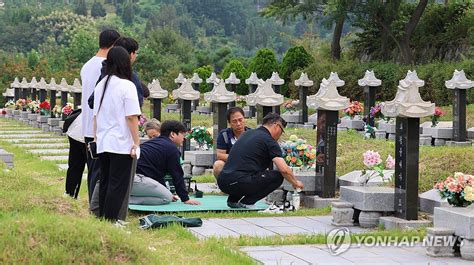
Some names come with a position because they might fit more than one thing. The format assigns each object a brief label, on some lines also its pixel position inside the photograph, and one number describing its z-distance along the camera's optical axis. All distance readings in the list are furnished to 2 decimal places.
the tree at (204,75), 43.81
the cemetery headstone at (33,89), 38.03
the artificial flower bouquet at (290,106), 28.91
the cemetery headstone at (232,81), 34.81
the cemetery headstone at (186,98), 19.25
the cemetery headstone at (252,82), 31.80
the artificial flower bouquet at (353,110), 24.92
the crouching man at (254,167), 12.41
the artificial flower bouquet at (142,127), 19.83
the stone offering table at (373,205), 11.30
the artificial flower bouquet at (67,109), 27.99
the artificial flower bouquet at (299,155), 13.52
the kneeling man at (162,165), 12.25
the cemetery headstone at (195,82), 36.65
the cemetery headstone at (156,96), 20.72
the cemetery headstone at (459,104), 20.69
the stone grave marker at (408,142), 11.01
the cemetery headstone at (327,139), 13.03
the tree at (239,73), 41.47
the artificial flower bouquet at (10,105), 40.49
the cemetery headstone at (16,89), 42.48
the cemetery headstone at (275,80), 29.33
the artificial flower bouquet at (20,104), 37.80
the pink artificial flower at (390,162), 12.35
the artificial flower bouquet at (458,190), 9.76
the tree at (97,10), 123.50
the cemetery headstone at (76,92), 28.02
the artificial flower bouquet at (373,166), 12.05
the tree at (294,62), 41.16
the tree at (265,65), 41.97
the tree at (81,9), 123.06
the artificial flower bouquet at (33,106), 34.53
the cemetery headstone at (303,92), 27.31
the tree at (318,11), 41.25
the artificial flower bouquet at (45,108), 32.53
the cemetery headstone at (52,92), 33.00
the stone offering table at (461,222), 9.27
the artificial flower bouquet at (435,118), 21.25
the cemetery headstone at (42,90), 35.62
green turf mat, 12.09
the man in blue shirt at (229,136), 13.67
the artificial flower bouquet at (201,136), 17.27
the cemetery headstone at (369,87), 24.92
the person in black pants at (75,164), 11.74
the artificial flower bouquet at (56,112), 31.21
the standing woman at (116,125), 9.75
